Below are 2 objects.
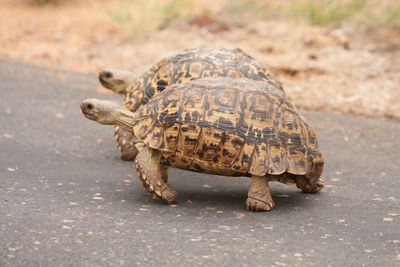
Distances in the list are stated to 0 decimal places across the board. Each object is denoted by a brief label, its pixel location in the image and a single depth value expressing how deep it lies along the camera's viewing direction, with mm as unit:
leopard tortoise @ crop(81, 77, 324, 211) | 7532
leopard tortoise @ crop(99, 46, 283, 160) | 9597
